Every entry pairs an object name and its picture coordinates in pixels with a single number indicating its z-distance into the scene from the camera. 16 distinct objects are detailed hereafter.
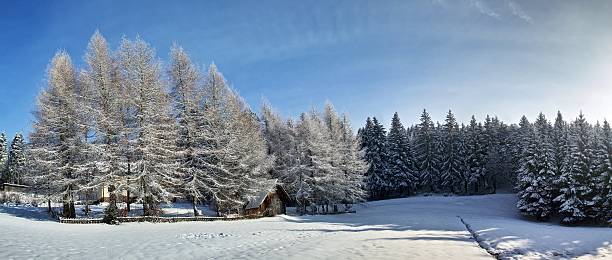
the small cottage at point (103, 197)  48.81
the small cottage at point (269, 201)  39.88
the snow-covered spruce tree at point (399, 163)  73.00
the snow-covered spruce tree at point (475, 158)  74.06
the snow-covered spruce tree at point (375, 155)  71.31
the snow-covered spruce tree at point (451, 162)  74.00
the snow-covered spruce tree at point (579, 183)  44.72
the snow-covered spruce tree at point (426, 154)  76.38
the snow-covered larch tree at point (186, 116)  32.97
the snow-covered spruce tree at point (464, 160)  74.19
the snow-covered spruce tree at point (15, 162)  68.00
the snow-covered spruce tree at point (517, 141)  70.94
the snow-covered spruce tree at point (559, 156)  48.47
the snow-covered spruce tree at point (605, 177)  41.88
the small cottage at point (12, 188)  49.57
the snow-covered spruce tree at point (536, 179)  48.81
